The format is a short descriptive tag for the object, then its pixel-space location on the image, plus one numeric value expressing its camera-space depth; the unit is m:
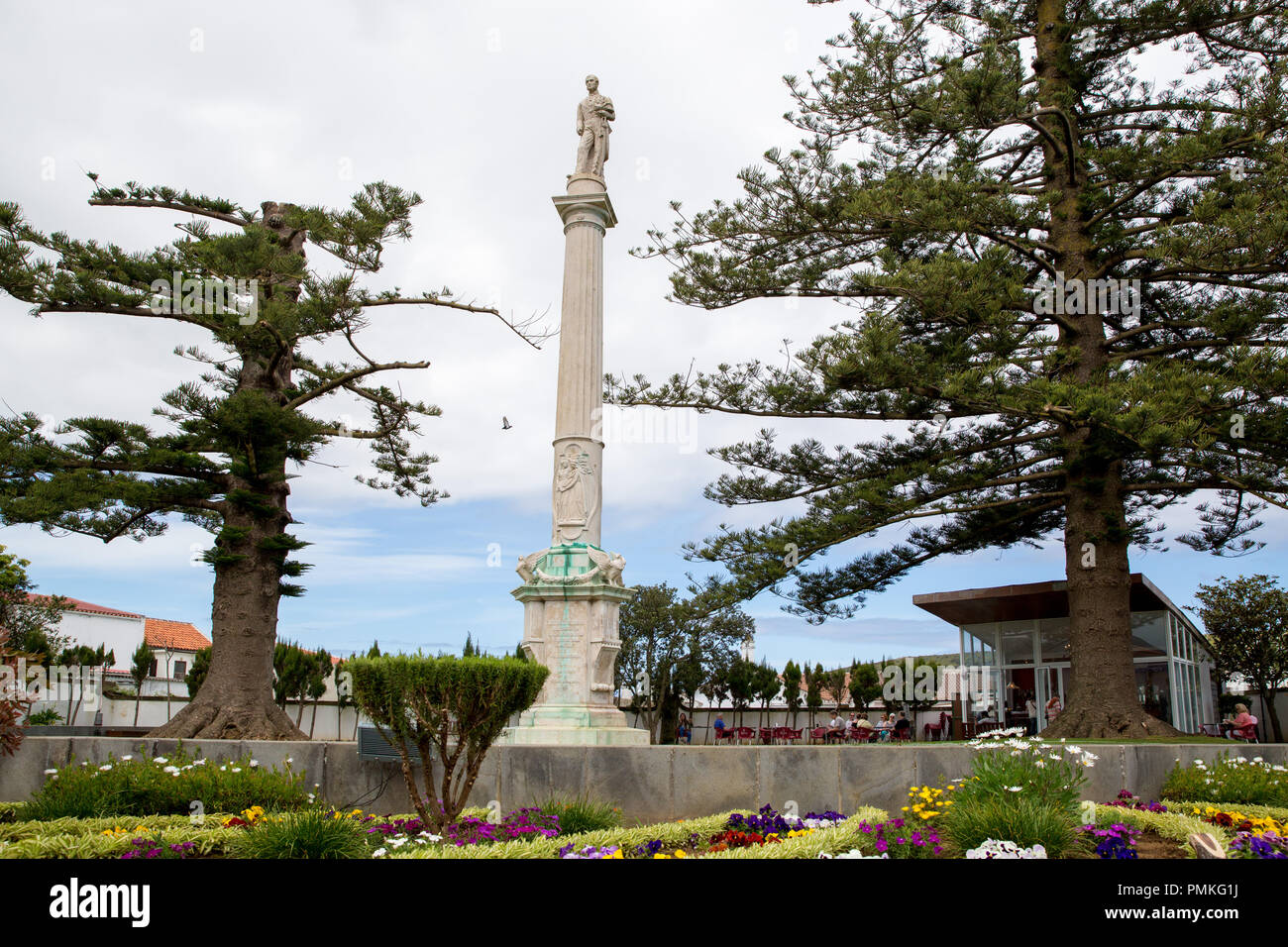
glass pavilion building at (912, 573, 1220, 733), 18.50
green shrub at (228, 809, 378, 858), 5.71
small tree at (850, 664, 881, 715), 25.97
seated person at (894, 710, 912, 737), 20.88
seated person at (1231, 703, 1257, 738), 16.12
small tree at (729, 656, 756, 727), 28.47
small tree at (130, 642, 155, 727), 19.52
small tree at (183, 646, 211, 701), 19.39
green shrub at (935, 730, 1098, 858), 6.04
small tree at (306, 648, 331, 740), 20.59
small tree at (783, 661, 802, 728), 26.91
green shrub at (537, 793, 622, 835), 7.23
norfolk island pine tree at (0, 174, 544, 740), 12.78
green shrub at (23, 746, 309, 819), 7.61
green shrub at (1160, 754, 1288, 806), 8.91
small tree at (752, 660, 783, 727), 28.38
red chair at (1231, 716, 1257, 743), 16.19
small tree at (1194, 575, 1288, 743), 25.83
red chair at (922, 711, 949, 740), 21.80
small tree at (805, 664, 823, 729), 26.67
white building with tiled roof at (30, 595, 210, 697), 39.28
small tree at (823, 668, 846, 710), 28.38
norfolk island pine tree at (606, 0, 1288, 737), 12.48
